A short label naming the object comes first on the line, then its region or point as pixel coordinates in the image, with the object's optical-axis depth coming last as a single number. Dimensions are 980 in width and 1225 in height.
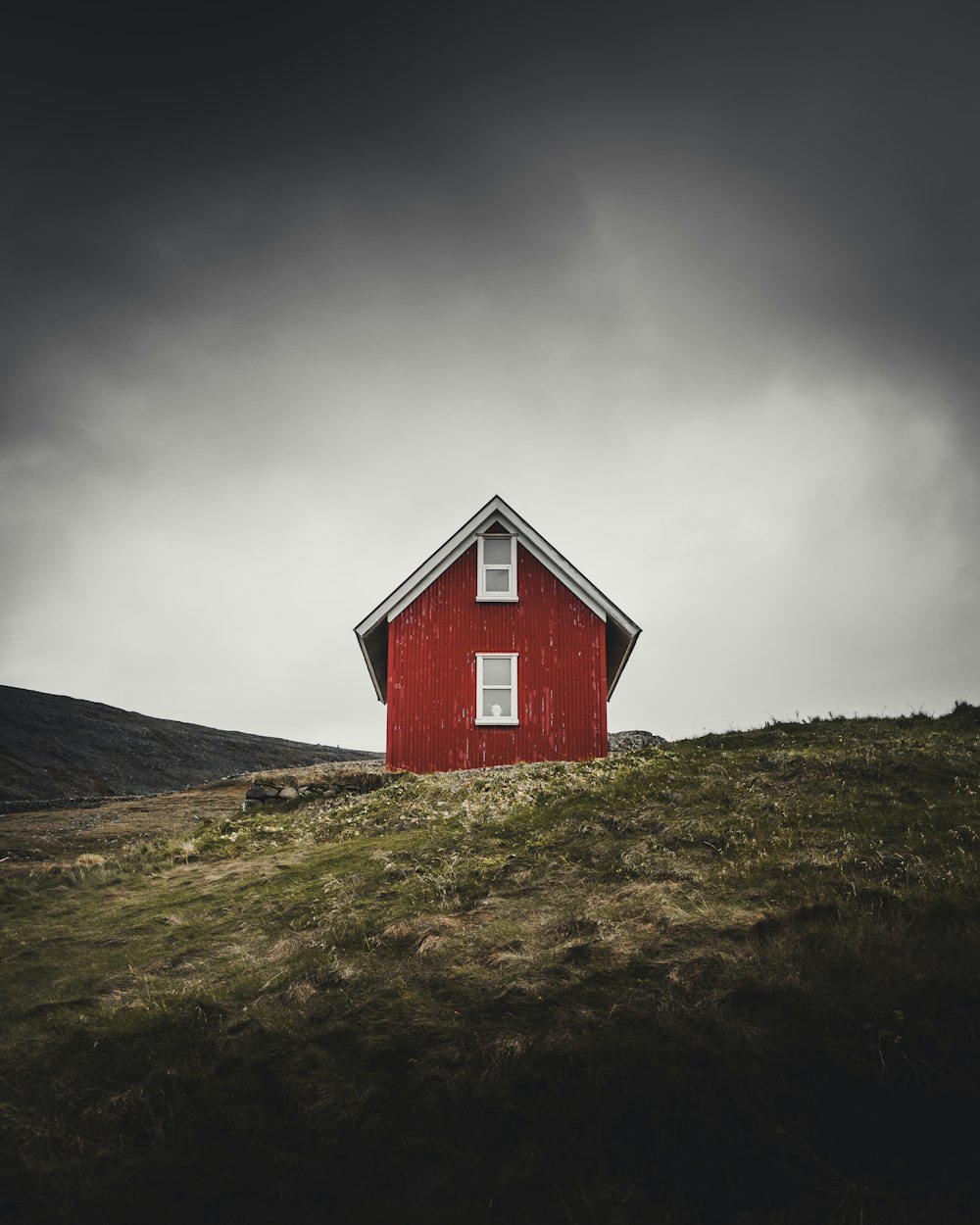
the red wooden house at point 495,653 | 24.33
